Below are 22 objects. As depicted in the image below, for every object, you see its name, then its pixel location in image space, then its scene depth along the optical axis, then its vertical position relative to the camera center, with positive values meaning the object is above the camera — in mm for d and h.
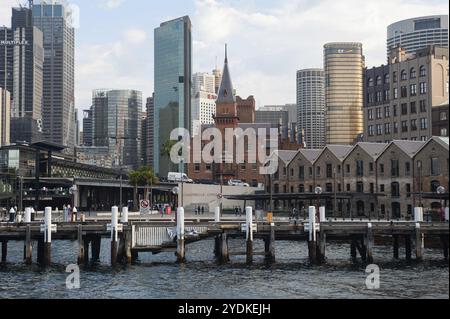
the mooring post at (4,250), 67781 -4792
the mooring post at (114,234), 61403 -2894
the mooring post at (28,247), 62312 -4146
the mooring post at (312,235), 62969 -3149
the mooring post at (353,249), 68306 -4905
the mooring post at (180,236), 61531 -3107
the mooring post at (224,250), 63750 -4641
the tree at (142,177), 137500 +5661
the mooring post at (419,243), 59781 -3837
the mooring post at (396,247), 65838 -4553
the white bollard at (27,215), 69750 -1167
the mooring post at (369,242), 61594 -3794
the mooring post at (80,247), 61844 -4163
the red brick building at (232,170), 179125 +9405
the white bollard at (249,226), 62688 -2276
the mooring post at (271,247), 64125 -4380
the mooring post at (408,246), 64125 -4344
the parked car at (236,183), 158775 +5092
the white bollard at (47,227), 61547 -2183
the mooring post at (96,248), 70200 -4830
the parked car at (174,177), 170775 +7180
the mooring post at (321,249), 63125 -4563
